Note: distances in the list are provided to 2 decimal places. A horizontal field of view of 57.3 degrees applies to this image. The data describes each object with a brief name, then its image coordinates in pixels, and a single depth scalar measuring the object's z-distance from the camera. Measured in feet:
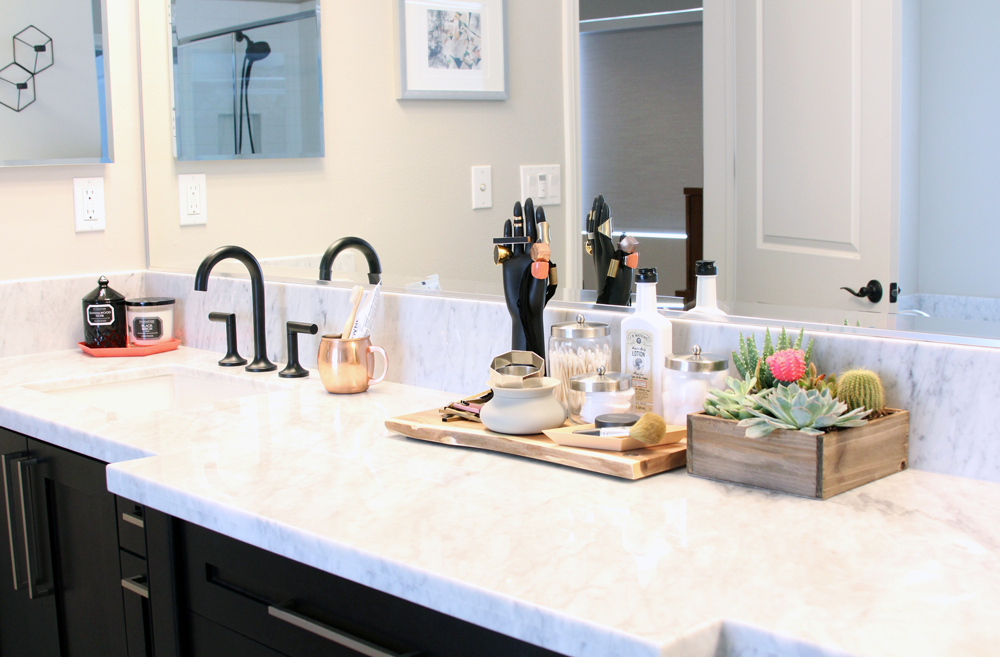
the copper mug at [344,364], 5.65
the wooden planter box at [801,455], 3.56
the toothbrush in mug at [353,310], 5.92
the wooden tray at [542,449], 3.92
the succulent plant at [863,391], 3.80
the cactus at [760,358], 4.04
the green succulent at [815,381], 3.89
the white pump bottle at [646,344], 4.48
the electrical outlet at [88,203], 7.50
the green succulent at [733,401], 3.76
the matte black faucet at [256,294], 6.55
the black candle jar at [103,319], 7.23
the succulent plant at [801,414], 3.54
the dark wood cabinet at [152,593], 3.44
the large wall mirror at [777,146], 3.37
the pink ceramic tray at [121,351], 7.18
